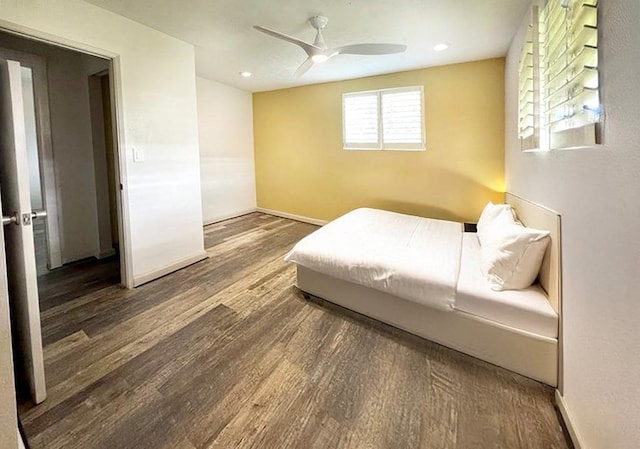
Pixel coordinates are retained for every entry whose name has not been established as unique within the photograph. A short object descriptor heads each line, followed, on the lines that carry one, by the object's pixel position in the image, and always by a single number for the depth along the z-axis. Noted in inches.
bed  66.7
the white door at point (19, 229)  54.5
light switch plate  113.2
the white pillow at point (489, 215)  103.6
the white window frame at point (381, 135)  165.2
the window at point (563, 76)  46.8
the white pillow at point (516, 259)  71.9
